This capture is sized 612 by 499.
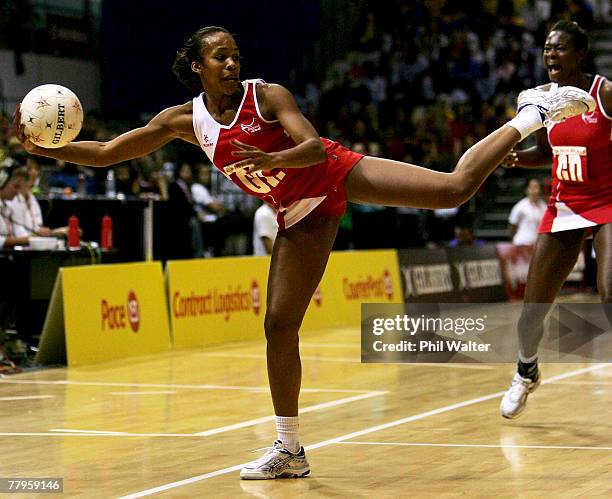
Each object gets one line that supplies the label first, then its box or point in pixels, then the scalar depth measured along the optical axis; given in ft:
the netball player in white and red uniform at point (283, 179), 20.06
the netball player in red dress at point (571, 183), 25.89
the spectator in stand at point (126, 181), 55.93
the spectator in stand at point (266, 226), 49.37
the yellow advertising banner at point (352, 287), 51.57
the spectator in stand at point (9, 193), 41.45
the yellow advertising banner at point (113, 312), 38.73
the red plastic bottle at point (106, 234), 44.11
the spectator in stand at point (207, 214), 61.05
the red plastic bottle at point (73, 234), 41.75
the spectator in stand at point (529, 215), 63.36
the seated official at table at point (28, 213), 42.57
